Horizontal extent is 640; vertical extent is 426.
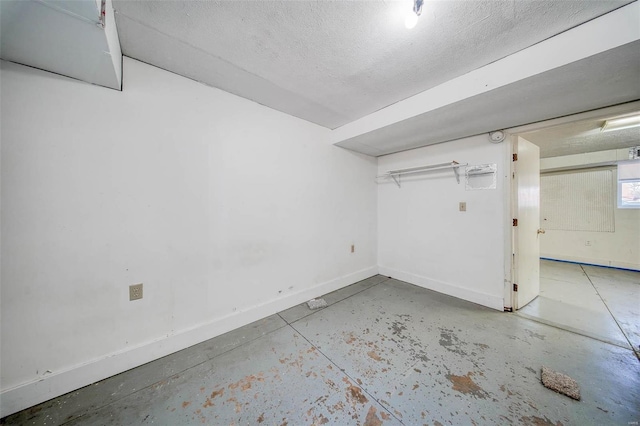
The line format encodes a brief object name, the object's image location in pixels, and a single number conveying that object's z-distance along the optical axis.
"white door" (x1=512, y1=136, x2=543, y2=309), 2.35
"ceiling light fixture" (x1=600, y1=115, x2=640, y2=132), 2.24
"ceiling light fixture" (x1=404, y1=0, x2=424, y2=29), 1.05
